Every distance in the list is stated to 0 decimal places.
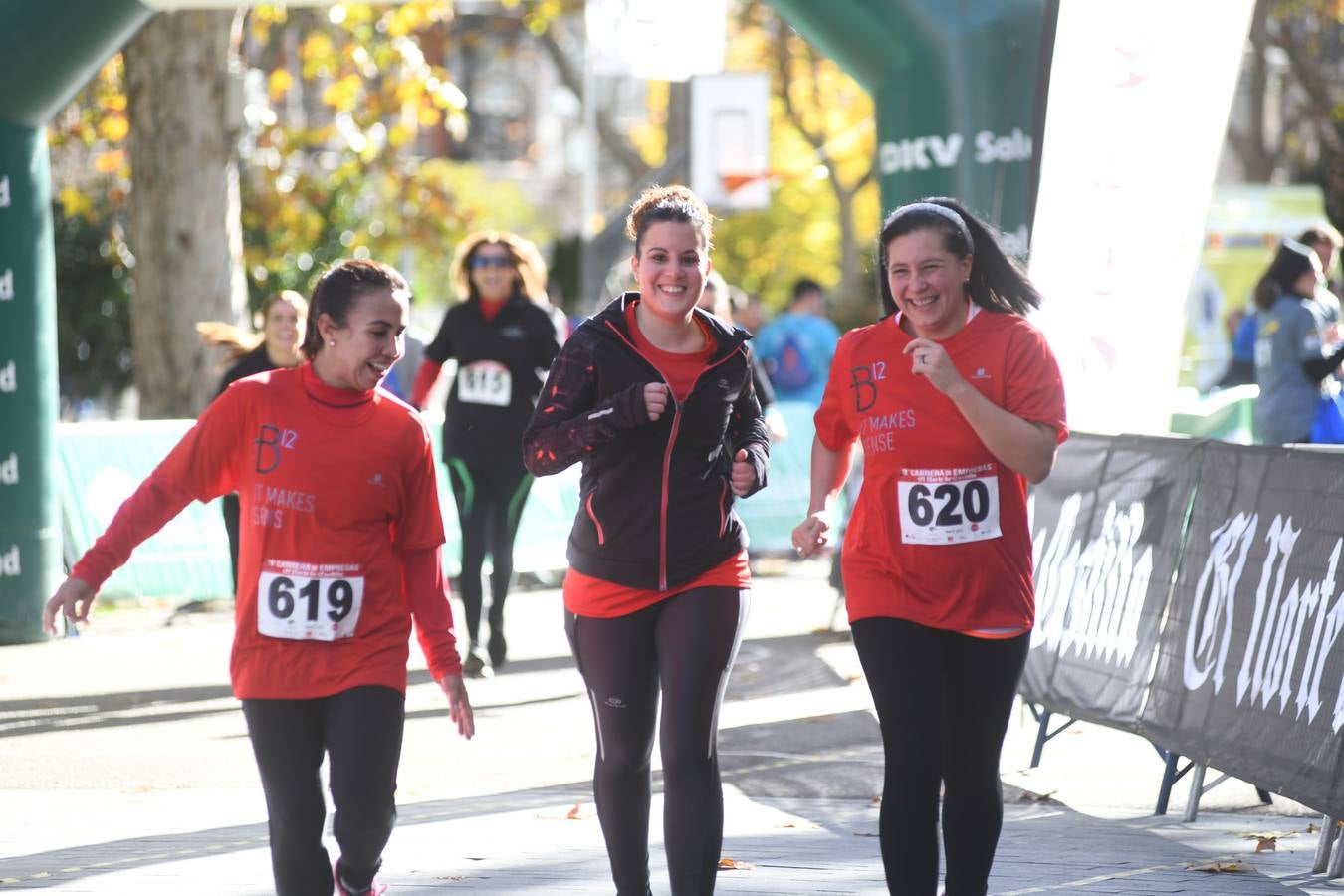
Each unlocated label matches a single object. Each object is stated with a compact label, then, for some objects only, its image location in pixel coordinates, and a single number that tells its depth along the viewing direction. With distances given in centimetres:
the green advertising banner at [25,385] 2162
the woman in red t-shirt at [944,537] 954
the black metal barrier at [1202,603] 1195
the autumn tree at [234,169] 3031
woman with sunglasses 1914
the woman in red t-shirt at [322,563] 890
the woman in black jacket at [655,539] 974
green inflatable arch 1973
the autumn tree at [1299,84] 6291
